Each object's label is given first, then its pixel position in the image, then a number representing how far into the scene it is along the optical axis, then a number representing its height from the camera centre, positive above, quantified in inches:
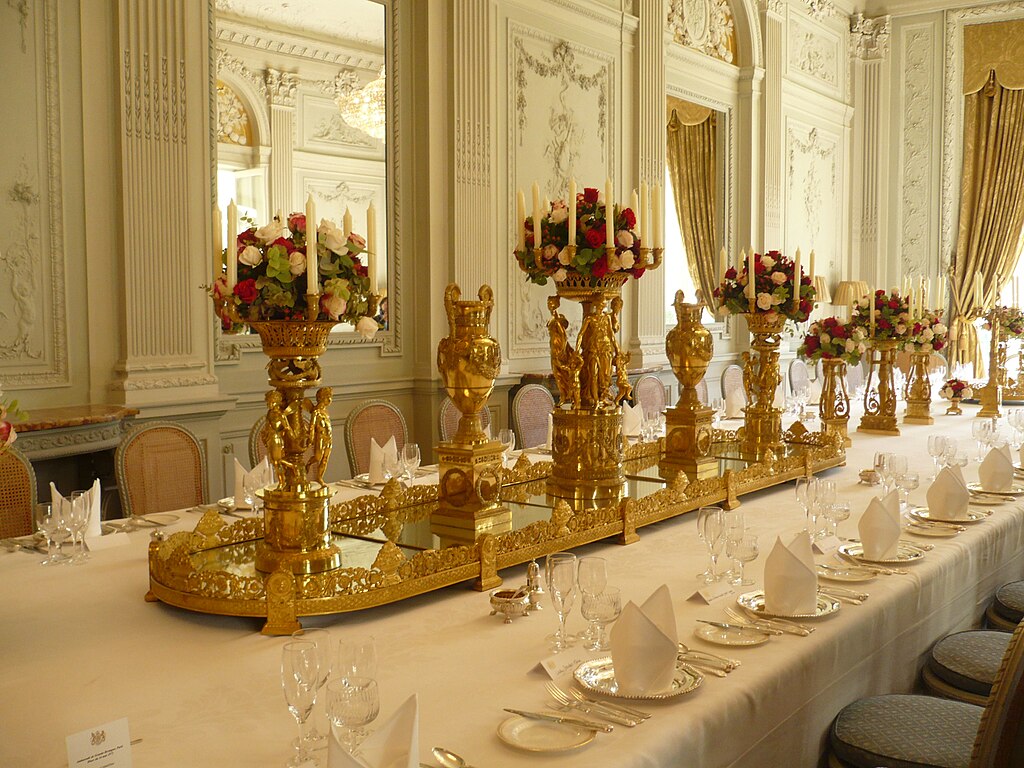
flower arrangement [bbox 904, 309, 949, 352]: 191.8 +1.0
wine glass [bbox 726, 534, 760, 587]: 84.7 -17.9
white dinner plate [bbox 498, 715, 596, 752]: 55.4 -22.7
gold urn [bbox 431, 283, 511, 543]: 99.2 -9.7
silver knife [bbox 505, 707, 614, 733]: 57.8 -22.5
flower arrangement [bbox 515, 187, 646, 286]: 112.7 +11.3
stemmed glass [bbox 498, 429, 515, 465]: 133.2 -12.8
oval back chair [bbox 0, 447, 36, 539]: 116.5 -17.0
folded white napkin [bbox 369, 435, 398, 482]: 133.6 -15.2
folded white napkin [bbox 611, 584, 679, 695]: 63.2 -20.2
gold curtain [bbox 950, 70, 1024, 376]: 398.9 +57.2
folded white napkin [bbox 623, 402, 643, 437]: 174.9 -13.9
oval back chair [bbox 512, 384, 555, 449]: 186.9 -13.6
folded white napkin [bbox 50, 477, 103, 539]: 96.9 -16.0
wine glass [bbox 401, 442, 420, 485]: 126.9 -14.9
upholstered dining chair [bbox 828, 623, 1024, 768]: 62.8 -31.0
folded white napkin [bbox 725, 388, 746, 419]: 210.5 -13.6
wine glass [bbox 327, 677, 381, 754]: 52.8 -19.2
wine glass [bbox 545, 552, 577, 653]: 70.1 -16.9
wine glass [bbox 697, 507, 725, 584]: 85.4 -16.4
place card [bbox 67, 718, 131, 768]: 50.2 -20.7
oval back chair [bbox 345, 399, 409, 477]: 157.2 -13.7
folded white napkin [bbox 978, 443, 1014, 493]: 129.5 -17.6
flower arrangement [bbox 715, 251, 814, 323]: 147.7 +7.9
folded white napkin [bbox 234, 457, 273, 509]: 117.2 -15.9
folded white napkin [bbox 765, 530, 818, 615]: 79.7 -19.8
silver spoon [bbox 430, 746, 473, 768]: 52.9 -22.5
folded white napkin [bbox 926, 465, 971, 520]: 112.5 -18.1
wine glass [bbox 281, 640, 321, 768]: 53.0 -18.1
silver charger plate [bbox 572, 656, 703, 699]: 62.6 -22.2
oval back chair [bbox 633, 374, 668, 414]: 228.5 -12.0
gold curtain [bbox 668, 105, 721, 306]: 343.0 +56.7
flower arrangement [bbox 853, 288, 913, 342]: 188.9 +4.4
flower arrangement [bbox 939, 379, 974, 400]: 231.1 -12.0
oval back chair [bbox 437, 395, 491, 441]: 167.8 -13.2
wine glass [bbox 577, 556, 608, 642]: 68.6 -16.4
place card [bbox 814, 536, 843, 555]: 99.7 -21.1
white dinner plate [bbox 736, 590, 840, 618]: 78.9 -21.8
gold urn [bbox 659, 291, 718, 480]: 133.6 -9.1
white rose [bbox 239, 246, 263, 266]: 79.6 +7.3
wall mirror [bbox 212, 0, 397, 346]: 199.9 +50.5
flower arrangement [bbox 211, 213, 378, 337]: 79.9 +5.8
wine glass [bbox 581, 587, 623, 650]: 68.6 -18.4
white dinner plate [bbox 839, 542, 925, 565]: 94.9 -21.1
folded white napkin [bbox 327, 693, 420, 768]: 49.7 -20.3
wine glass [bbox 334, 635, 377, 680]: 53.7 -17.2
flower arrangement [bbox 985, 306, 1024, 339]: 239.5 +4.2
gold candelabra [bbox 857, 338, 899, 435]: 191.5 -11.0
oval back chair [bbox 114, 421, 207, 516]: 127.4 -16.2
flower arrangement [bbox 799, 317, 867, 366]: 171.3 -0.1
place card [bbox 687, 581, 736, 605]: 83.7 -21.7
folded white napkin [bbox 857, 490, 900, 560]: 94.7 -18.4
